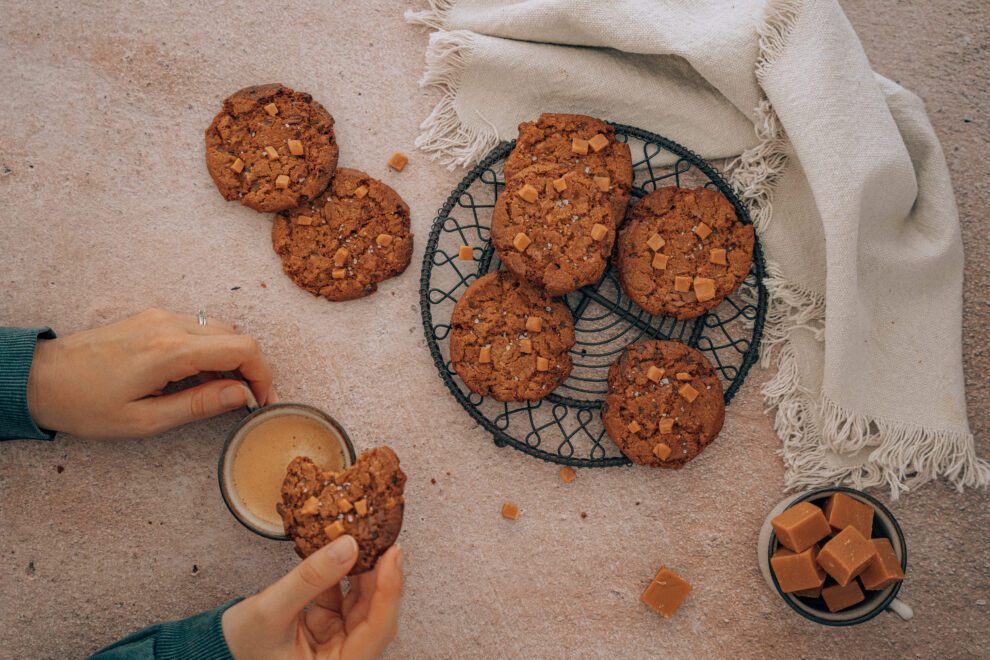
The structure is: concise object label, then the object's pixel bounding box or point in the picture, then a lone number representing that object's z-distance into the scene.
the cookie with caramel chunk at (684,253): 0.61
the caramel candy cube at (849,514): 0.59
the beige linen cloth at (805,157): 0.61
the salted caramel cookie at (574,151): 0.62
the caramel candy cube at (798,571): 0.59
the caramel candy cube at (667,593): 0.64
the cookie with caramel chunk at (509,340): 0.61
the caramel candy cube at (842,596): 0.60
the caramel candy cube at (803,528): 0.59
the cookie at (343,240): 0.63
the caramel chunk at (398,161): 0.65
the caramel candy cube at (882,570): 0.58
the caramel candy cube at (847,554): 0.58
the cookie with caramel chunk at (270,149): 0.62
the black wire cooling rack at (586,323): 0.64
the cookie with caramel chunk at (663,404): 0.61
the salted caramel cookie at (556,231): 0.59
